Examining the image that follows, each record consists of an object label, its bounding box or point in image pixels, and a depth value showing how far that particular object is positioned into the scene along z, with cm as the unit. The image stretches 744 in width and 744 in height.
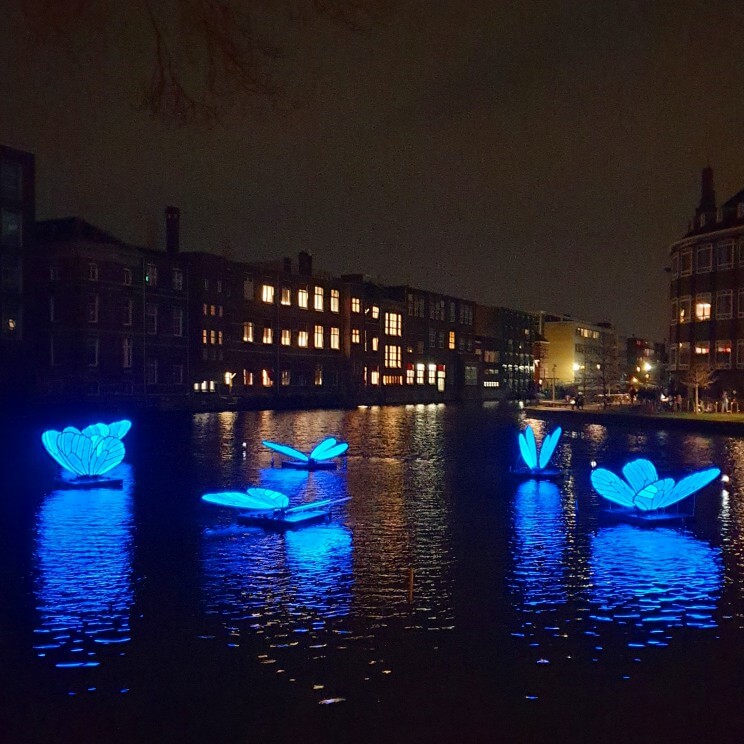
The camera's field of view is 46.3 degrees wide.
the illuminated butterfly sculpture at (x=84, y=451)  2242
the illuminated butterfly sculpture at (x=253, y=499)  1730
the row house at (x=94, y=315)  6316
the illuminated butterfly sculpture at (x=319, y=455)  2758
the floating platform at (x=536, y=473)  2530
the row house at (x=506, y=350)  13900
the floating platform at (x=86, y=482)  2233
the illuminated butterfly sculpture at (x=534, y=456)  2538
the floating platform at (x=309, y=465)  2749
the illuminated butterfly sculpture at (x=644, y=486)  1742
